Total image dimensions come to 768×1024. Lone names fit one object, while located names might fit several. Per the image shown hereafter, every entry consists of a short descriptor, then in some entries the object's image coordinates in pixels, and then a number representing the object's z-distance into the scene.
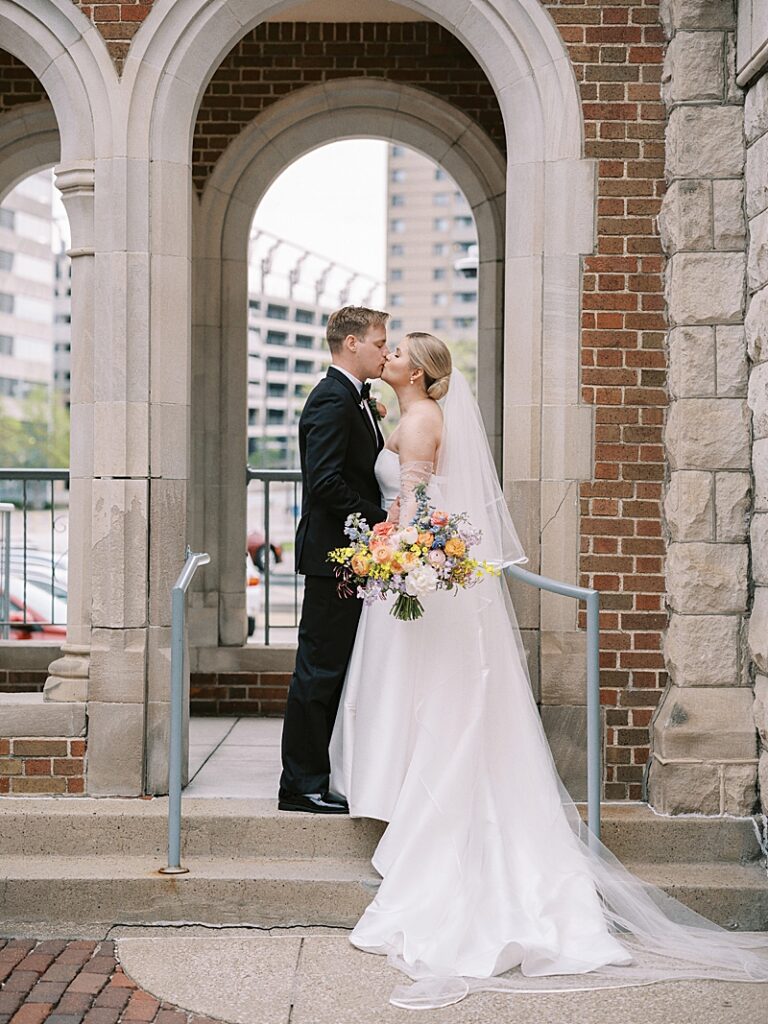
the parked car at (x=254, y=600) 12.64
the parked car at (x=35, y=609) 8.40
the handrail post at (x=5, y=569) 8.10
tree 65.44
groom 5.32
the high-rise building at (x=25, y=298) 69.81
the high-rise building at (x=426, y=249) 87.38
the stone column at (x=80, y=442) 5.58
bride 4.32
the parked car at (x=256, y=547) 22.22
